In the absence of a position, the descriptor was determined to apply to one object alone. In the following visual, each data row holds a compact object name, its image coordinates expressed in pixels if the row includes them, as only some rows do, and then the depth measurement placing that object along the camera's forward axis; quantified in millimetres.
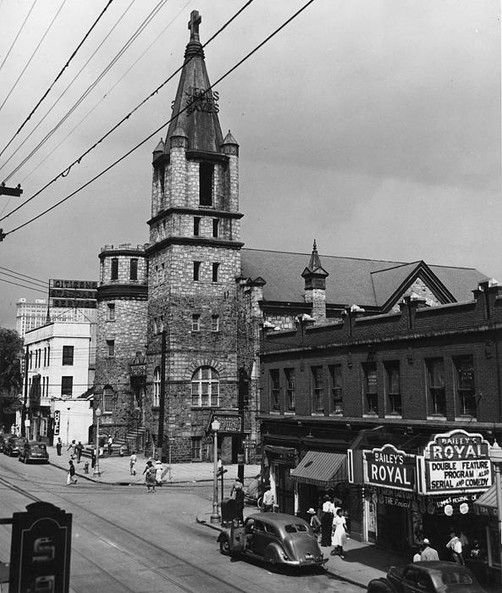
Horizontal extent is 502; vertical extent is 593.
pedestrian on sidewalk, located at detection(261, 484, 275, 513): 29062
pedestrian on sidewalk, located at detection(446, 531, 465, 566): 18922
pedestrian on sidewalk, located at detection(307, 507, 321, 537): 24578
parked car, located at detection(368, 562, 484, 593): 14602
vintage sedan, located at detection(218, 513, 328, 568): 19406
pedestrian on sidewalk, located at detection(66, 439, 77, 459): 61256
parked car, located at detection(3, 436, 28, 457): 55744
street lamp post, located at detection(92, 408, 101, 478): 43469
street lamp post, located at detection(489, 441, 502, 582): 19078
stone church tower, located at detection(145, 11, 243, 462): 51062
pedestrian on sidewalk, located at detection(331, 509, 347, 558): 22312
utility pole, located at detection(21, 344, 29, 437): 70100
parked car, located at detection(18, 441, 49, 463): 50344
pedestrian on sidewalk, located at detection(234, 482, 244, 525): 23484
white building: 71750
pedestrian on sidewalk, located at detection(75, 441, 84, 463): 51256
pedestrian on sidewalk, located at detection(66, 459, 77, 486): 38406
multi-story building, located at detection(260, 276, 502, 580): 19281
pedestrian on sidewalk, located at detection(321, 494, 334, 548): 23891
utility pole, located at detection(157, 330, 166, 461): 50188
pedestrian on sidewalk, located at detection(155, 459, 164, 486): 39250
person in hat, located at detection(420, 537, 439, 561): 18359
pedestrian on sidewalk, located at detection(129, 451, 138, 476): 43375
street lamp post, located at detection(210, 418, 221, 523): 27227
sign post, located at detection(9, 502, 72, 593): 7195
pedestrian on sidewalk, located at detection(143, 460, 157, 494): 36438
